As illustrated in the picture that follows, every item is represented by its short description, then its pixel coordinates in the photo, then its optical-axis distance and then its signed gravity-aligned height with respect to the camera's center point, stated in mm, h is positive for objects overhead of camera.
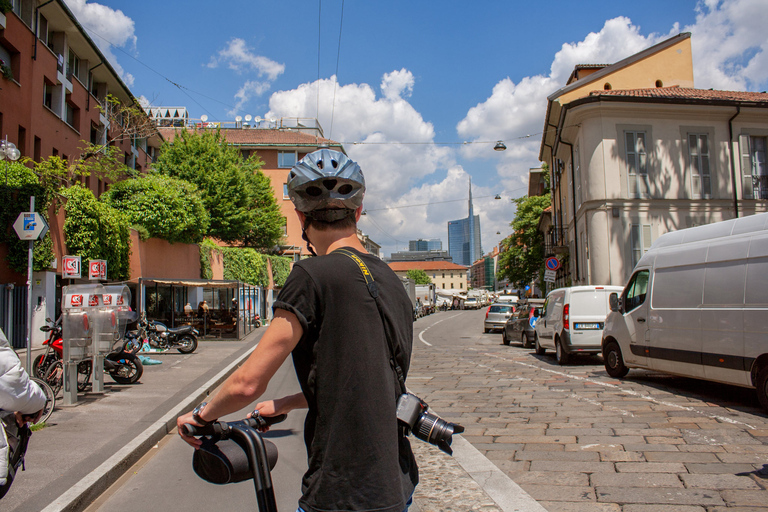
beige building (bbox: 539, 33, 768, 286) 22719 +4582
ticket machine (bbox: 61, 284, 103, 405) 8781 -462
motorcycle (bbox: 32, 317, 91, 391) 9227 -938
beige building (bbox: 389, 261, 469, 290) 164500 +4010
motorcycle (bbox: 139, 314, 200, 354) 18141 -1303
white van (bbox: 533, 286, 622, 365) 13578 -792
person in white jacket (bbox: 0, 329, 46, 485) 3055 -520
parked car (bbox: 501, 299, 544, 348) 19672 -1294
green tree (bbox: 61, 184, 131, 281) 18016 +2105
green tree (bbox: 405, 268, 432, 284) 147250 +3458
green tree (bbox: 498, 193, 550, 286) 44125 +3213
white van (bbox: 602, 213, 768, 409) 7469 -350
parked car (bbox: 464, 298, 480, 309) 93625 -2481
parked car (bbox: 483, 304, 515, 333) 29062 -1369
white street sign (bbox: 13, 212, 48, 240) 9352 +1154
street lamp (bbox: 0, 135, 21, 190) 15155 +3784
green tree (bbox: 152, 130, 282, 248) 34344 +6908
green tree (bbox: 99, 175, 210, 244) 23562 +3704
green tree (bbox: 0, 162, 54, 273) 15602 +2384
